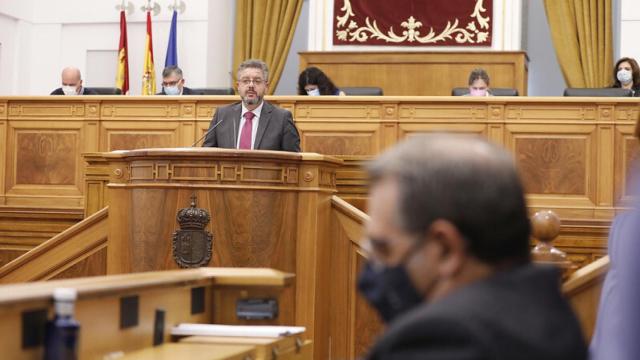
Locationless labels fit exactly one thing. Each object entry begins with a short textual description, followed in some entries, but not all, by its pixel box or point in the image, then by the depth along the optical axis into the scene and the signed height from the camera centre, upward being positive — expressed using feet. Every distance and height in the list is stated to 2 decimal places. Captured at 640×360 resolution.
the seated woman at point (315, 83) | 30.50 +3.22
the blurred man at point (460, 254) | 4.42 -0.22
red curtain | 40.14 +6.63
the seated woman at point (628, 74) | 30.96 +3.71
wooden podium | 17.69 -0.22
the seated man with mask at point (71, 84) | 32.07 +3.23
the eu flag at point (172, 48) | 41.18 +5.54
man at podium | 21.17 +1.48
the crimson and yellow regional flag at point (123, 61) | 41.45 +5.06
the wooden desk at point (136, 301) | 8.53 -1.01
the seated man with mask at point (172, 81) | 31.99 +3.33
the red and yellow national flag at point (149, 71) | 40.19 +4.62
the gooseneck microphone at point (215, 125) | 21.24 +1.39
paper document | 11.43 -1.39
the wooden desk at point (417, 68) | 38.47 +4.72
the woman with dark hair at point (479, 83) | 30.27 +3.30
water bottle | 8.29 -1.03
